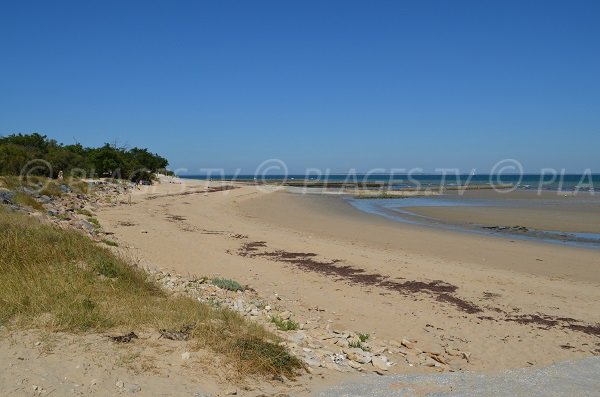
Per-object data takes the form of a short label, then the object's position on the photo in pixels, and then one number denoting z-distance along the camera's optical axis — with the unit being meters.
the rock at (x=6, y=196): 16.83
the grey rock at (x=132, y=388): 4.20
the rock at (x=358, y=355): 6.12
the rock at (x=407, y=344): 7.16
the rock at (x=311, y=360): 5.58
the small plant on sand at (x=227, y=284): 9.90
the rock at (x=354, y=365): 5.84
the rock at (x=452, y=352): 7.04
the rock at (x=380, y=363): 6.00
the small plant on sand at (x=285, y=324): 7.22
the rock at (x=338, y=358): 5.91
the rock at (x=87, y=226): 15.97
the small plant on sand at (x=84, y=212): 21.44
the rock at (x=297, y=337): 6.54
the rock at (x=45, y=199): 21.70
